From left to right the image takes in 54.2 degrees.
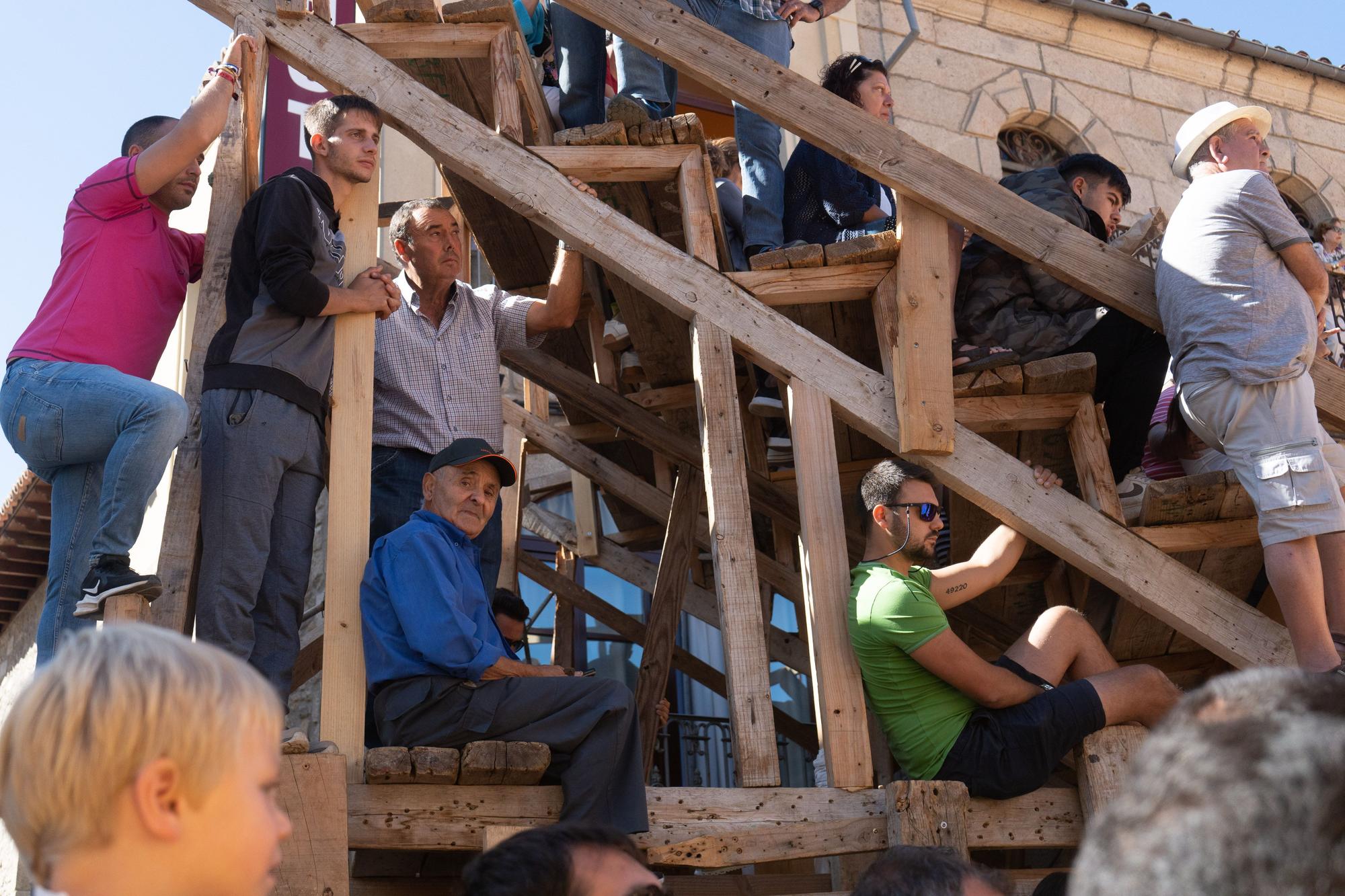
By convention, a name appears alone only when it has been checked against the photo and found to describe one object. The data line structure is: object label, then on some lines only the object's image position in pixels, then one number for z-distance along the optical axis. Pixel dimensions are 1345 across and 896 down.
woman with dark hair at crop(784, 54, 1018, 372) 5.48
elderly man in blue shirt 3.38
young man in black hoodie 3.70
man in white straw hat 3.79
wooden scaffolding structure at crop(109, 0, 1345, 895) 3.49
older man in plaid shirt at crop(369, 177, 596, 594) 4.47
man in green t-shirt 3.63
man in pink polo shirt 3.58
